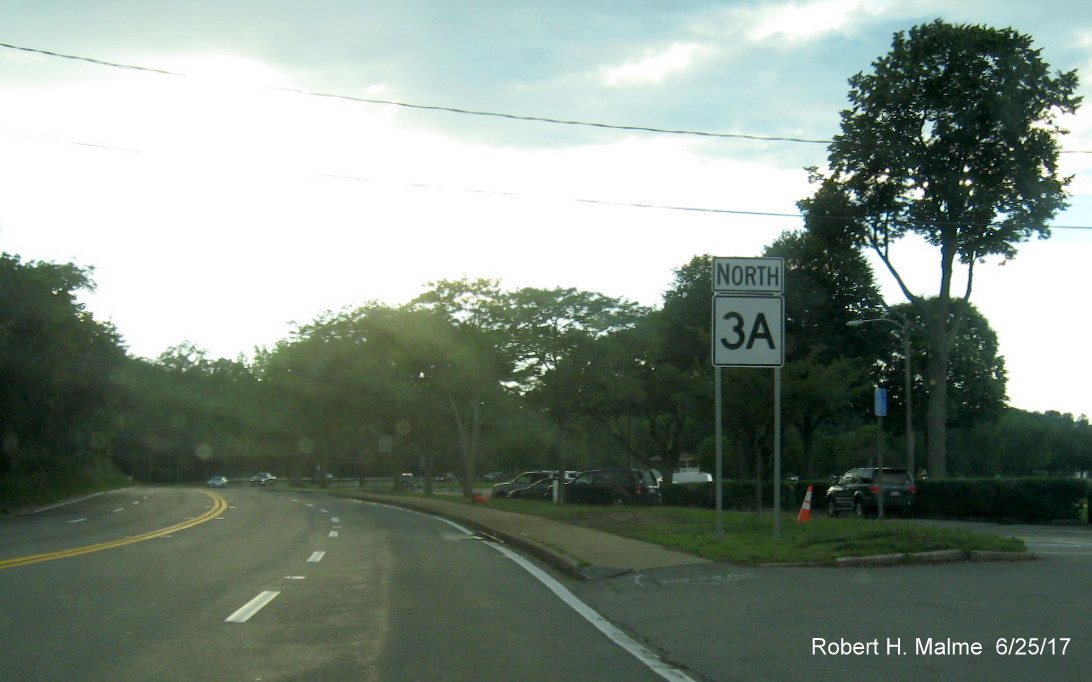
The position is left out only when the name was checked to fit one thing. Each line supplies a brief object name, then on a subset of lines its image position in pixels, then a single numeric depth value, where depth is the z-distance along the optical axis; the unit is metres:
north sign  17.16
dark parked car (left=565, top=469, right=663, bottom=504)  37.53
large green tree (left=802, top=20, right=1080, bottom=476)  36.88
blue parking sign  32.89
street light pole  36.75
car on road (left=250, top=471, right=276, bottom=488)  94.57
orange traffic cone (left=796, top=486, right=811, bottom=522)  23.34
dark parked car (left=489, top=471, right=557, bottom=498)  50.21
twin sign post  16.94
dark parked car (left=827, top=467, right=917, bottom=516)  33.44
